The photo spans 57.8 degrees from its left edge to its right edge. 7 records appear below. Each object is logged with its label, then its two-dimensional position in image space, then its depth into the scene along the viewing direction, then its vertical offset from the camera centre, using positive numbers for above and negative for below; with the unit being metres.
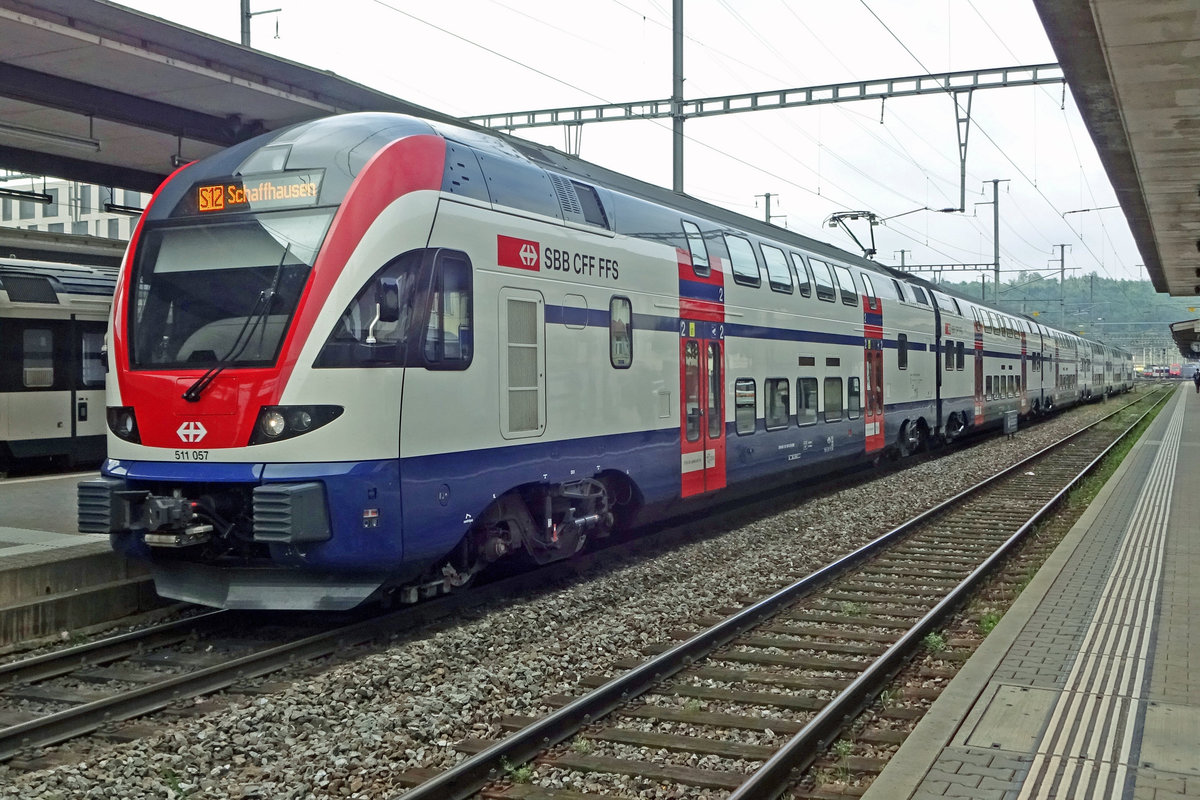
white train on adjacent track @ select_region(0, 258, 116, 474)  15.88 +0.41
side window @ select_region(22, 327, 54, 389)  16.05 +0.48
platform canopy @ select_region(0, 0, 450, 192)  8.90 +2.89
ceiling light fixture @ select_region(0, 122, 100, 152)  9.96 +2.41
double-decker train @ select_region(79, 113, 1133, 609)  6.99 +0.15
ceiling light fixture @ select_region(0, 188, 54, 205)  10.66 +1.97
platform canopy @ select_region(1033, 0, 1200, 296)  9.00 +3.06
